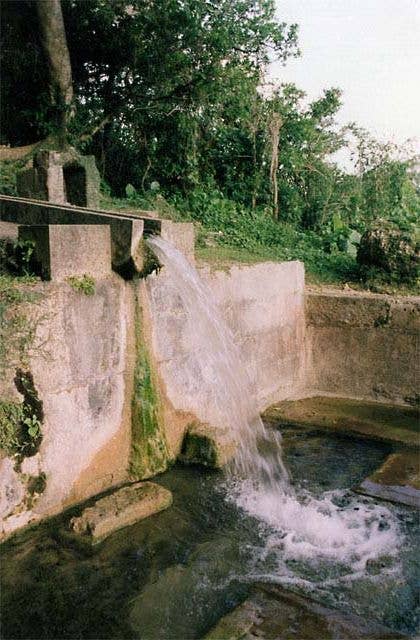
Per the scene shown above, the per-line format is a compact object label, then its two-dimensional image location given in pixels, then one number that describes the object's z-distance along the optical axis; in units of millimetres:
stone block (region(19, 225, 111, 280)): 3771
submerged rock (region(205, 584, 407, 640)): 2713
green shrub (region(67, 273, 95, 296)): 3881
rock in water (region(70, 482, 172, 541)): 3543
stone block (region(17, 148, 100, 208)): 6250
